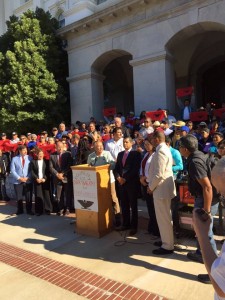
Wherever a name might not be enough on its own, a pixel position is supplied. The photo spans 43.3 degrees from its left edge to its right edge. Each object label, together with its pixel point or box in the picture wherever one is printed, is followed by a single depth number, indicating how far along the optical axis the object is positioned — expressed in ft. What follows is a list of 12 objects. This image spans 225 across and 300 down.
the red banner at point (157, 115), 35.42
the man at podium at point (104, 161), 19.81
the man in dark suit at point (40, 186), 25.05
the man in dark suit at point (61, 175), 24.29
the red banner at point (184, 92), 38.34
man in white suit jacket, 15.29
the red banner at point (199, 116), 34.86
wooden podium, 18.28
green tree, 51.39
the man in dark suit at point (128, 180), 18.75
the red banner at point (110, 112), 43.45
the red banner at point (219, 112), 35.19
